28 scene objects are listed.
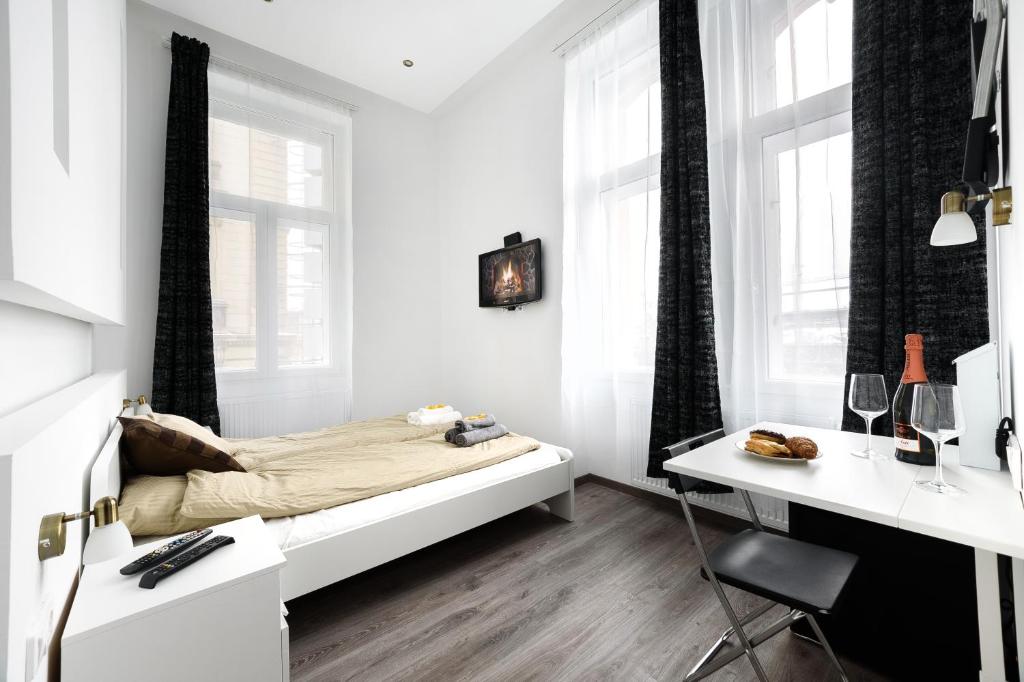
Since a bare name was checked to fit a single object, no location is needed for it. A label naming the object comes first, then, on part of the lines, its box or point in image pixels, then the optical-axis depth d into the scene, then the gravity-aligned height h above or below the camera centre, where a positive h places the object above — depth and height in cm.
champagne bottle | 121 -23
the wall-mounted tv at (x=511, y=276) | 342 +59
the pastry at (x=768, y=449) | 127 -33
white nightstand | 90 -63
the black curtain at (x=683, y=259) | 231 +47
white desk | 83 -37
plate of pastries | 125 -33
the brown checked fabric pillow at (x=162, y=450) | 174 -42
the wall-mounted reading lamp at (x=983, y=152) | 101 +49
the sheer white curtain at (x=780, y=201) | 197 +71
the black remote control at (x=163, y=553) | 108 -55
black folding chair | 110 -66
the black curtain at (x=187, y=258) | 291 +64
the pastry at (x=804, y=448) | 124 -32
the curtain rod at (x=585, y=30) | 273 +220
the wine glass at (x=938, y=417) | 96 -19
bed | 154 -74
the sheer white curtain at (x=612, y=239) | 270 +72
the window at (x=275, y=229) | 321 +97
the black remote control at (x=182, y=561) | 102 -55
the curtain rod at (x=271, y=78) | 320 +219
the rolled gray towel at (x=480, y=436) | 247 -55
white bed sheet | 158 -68
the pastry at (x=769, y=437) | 136 -32
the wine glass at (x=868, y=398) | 130 -18
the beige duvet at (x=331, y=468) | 159 -59
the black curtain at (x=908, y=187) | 157 +61
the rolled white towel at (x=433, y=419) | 297 -53
